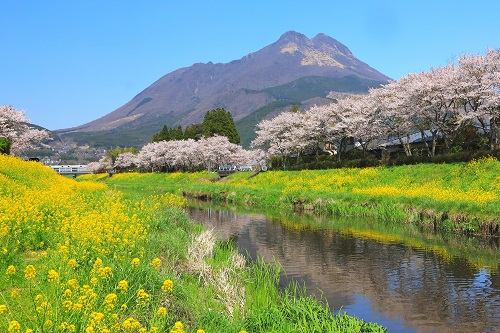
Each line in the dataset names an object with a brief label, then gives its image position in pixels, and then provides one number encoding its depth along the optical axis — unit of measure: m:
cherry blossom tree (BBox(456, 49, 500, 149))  35.31
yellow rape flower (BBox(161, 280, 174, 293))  6.36
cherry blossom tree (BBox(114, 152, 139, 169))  134.88
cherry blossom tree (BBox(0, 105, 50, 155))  51.91
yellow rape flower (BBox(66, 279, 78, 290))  6.50
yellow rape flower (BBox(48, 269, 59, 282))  6.44
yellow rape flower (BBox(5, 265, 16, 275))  6.83
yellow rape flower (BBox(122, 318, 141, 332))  4.99
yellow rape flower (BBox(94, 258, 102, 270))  7.87
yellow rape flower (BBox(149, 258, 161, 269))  8.68
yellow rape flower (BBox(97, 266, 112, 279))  7.35
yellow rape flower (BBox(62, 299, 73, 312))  5.78
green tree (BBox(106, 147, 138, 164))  145.29
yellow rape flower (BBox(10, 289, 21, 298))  6.23
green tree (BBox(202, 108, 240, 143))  103.19
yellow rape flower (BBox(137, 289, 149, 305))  6.03
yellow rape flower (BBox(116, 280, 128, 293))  6.32
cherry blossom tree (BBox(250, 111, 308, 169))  68.00
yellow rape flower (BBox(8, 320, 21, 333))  4.87
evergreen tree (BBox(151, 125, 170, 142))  122.60
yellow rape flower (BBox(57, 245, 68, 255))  9.37
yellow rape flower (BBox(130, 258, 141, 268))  8.20
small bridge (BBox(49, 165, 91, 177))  143.50
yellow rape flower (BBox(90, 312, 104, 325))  5.20
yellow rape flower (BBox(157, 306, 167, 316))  5.57
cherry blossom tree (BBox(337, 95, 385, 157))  50.28
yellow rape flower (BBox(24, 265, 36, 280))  6.40
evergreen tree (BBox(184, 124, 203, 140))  115.80
